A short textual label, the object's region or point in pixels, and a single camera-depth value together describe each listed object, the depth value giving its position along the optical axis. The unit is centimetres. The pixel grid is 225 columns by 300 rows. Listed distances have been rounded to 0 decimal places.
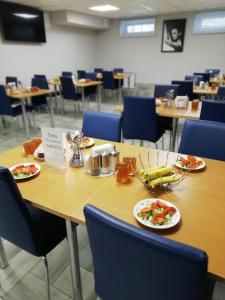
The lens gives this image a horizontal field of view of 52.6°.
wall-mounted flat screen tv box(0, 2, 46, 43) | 523
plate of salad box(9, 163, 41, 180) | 120
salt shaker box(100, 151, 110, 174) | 122
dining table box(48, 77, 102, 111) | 481
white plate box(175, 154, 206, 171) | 124
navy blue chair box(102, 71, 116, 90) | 591
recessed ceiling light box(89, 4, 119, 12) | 577
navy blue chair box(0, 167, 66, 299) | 94
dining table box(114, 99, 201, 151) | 234
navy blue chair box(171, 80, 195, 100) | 398
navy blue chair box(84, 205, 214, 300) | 53
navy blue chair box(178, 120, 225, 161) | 149
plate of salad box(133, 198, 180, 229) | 84
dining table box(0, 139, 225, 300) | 80
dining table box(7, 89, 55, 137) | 359
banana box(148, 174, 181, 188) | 105
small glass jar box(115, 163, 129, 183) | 116
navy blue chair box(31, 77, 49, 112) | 415
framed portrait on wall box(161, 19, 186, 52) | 709
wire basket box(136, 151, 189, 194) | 108
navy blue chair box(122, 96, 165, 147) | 240
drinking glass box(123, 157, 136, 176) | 122
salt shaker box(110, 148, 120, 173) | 125
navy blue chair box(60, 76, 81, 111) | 463
